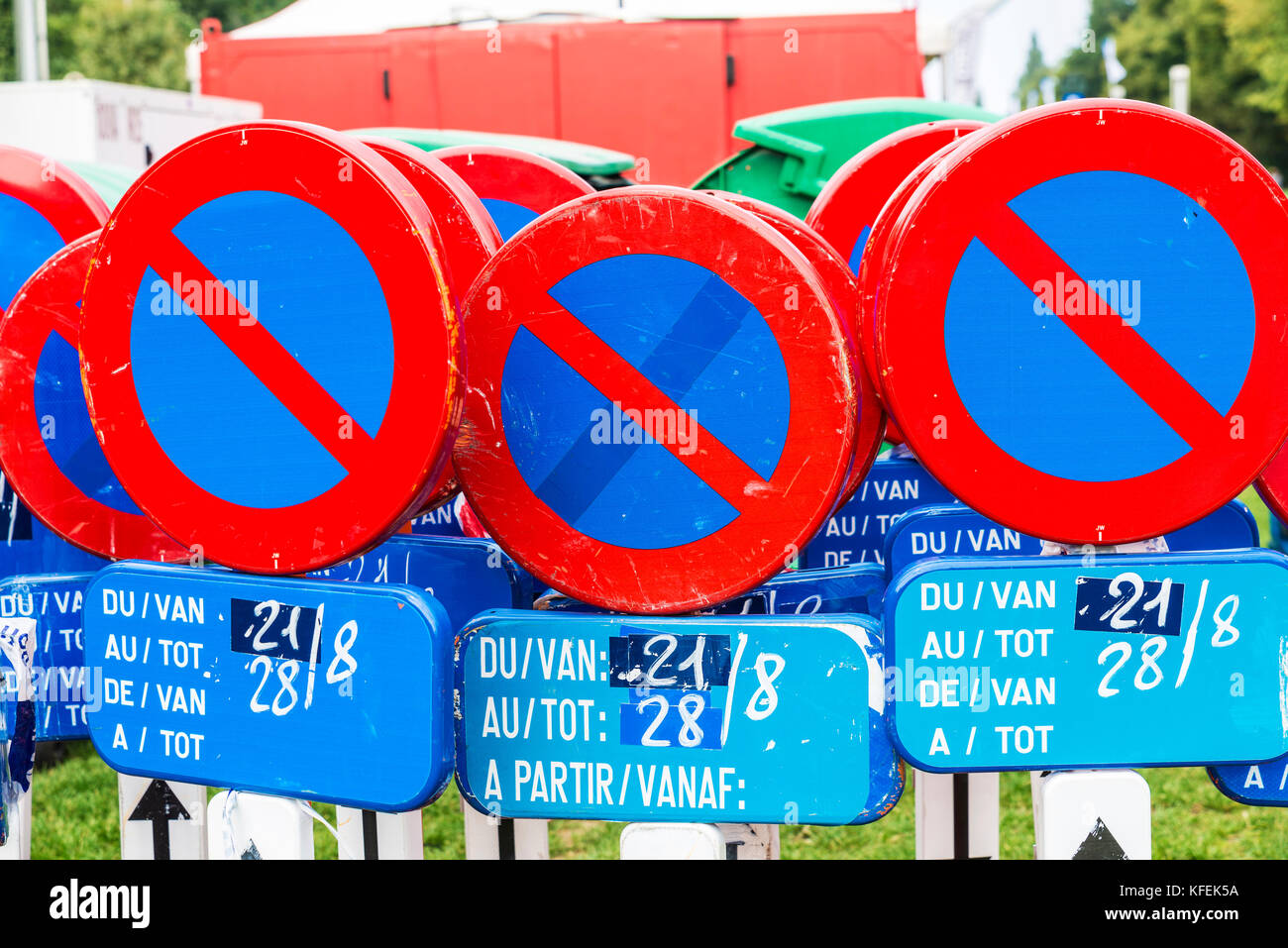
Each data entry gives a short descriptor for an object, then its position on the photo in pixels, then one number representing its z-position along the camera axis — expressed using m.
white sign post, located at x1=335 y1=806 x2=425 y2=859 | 2.57
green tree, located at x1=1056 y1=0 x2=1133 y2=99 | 38.58
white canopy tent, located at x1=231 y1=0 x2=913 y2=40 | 8.59
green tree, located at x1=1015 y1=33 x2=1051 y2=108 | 49.75
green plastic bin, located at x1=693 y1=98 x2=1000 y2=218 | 4.61
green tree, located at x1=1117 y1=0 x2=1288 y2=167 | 27.97
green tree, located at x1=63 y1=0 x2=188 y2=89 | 24.80
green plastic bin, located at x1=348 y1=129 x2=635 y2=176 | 5.24
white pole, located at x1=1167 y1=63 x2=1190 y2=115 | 11.58
